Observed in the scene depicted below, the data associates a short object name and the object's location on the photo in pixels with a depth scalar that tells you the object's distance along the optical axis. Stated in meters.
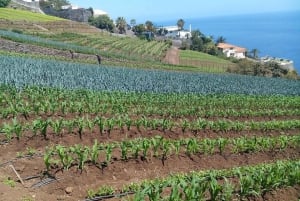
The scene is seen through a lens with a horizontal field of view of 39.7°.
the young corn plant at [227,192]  8.26
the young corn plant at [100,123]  13.44
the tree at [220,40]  162.00
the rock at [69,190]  9.23
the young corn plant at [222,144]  12.85
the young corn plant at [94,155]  10.30
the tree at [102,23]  127.79
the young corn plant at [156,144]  11.43
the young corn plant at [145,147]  11.18
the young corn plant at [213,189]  8.13
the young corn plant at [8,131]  12.08
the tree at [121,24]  136.88
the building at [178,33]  174.62
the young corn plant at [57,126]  12.63
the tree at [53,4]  149.88
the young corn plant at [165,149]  11.58
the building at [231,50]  140.75
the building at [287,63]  126.18
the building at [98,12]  181.70
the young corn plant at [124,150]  10.99
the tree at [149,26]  149.18
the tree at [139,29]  140.75
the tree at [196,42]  120.00
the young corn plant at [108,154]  10.48
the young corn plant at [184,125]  15.44
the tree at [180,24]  194.88
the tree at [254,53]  151.59
